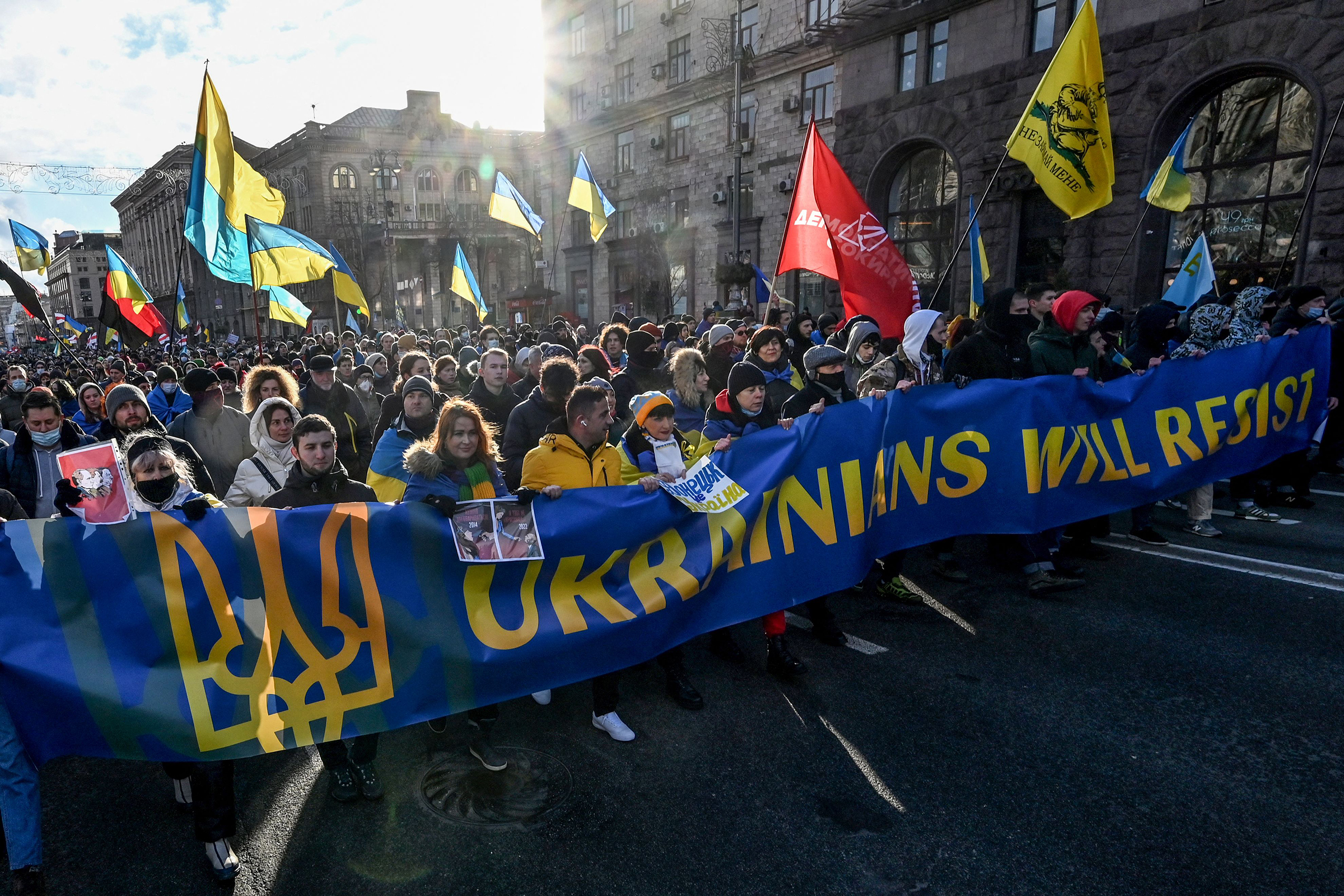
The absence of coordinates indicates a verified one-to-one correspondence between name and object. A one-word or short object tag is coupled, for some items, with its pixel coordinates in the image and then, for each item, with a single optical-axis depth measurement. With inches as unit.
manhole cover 129.1
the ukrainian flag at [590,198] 709.3
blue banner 114.8
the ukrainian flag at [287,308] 474.9
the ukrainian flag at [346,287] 503.5
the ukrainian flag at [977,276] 403.5
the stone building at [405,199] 2126.0
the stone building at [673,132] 1048.8
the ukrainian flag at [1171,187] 426.3
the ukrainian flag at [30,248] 795.4
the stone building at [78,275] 4554.6
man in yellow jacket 152.6
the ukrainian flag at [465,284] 616.1
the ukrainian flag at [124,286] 561.9
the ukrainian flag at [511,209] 688.4
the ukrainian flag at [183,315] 538.6
